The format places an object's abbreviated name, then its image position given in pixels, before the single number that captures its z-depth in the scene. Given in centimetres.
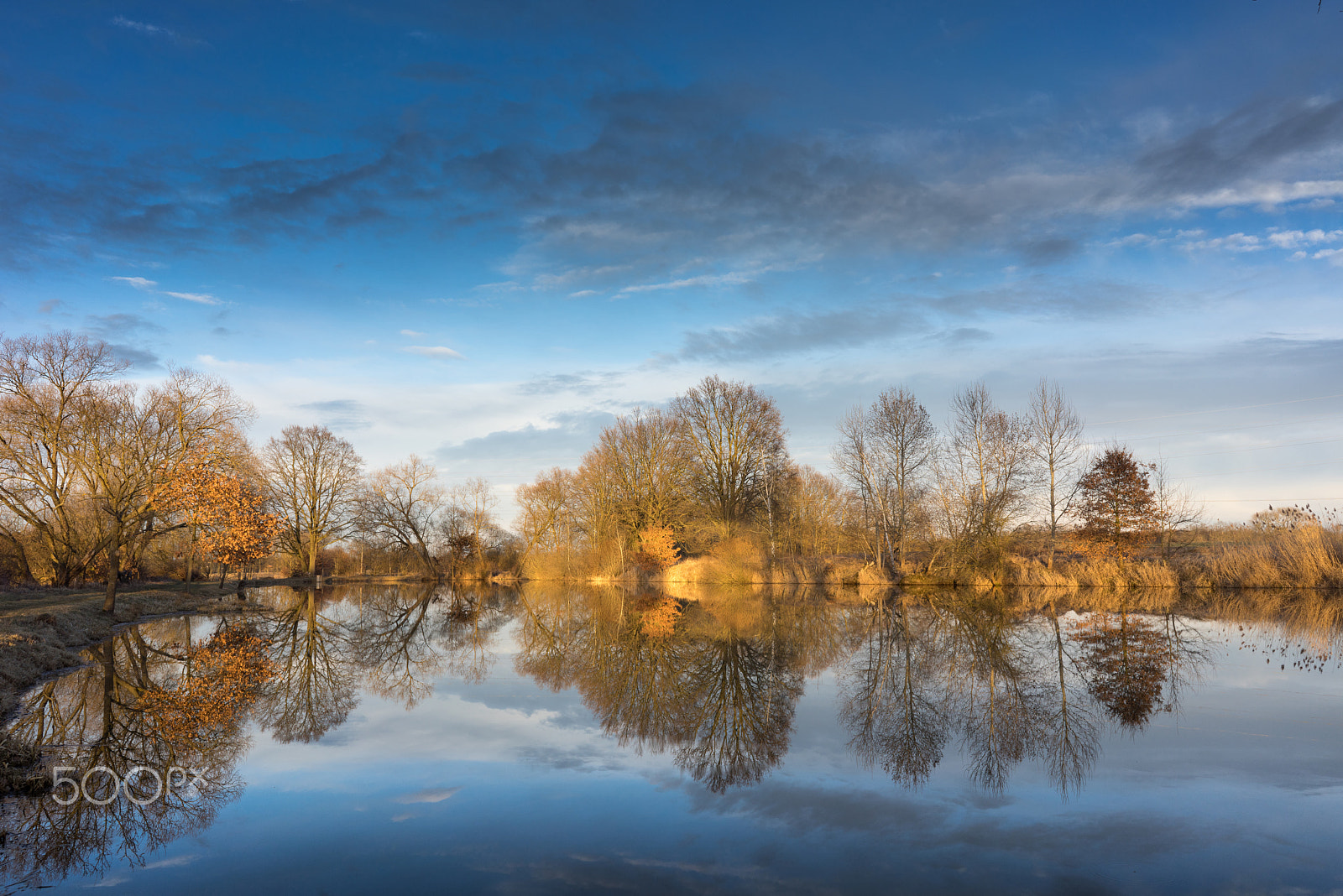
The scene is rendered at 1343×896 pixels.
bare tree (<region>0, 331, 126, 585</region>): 2586
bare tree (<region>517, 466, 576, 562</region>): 4928
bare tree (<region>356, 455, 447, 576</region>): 5100
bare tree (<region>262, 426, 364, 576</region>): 4791
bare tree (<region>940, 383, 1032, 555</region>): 2934
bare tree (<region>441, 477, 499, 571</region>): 4950
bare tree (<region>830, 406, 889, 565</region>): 3228
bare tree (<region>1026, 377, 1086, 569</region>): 3503
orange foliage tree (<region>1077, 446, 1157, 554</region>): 2889
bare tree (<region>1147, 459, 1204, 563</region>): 2911
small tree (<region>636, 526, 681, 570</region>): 3756
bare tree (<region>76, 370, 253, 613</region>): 2578
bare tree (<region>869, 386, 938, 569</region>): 3244
